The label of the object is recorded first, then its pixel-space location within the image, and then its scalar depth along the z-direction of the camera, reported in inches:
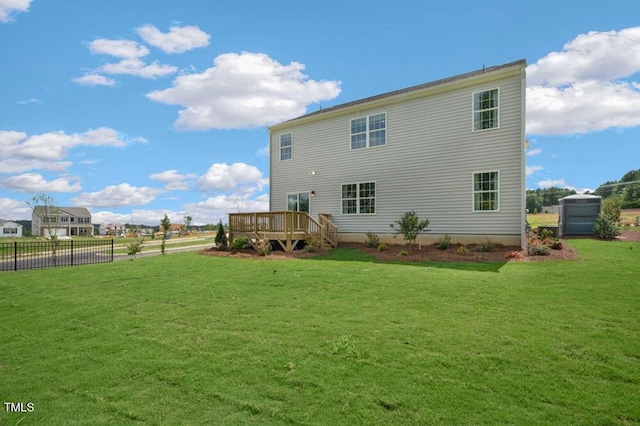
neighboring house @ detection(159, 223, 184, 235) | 2008.1
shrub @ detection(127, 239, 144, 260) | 613.6
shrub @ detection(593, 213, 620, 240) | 593.6
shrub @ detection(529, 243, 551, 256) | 426.3
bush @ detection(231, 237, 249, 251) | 625.3
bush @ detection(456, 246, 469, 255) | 470.2
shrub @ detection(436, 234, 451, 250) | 520.4
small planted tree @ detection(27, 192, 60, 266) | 1012.5
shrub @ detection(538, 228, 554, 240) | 538.3
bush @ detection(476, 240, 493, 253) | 483.7
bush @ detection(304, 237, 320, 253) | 568.4
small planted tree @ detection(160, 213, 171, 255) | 1560.0
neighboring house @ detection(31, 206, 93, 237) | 2253.9
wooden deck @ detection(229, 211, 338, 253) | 578.2
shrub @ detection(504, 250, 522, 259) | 426.0
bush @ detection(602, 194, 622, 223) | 621.9
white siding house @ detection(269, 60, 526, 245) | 502.3
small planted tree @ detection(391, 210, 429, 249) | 506.0
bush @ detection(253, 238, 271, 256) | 556.1
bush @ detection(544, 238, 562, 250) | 462.6
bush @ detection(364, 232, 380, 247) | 595.8
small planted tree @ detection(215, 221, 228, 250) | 653.8
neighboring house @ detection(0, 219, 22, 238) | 2544.3
